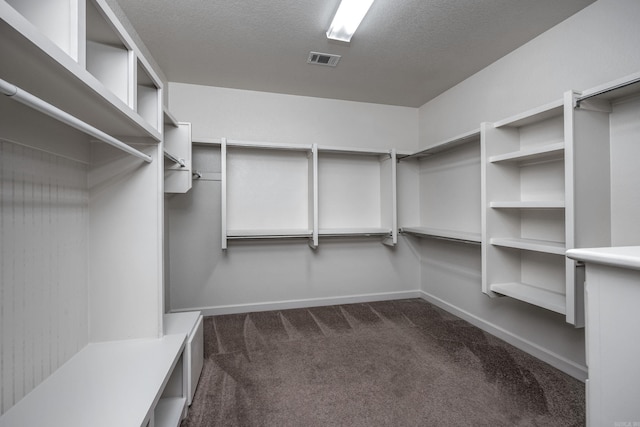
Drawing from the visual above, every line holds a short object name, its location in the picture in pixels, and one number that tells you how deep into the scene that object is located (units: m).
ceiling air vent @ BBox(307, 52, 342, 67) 2.35
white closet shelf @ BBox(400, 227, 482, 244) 2.33
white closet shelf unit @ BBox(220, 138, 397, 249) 2.91
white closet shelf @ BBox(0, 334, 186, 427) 0.94
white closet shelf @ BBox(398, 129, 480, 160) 2.30
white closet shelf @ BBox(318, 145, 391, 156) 2.91
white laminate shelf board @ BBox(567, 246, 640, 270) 0.62
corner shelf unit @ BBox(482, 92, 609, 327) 1.56
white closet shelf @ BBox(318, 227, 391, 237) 2.92
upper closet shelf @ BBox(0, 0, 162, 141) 0.67
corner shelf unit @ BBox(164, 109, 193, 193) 2.32
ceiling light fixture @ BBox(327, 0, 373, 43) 1.73
